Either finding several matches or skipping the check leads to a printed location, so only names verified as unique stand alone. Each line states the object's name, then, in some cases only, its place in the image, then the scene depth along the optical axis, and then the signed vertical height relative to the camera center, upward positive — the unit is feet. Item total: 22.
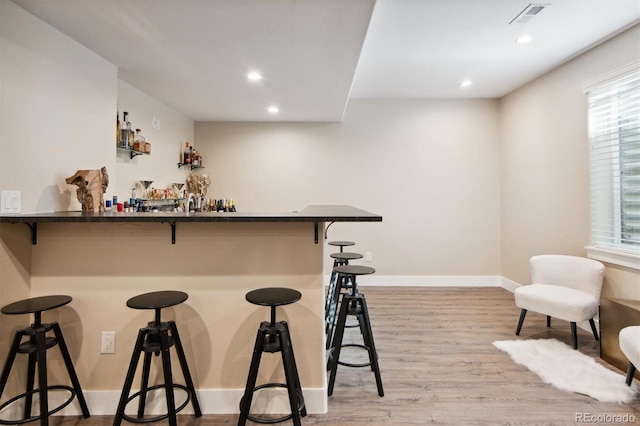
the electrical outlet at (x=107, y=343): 6.12 -2.50
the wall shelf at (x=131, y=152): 9.45 +1.94
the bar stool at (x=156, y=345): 5.12 -2.18
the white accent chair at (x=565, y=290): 8.46 -2.26
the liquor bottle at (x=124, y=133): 9.13 +2.35
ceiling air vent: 7.51 +4.90
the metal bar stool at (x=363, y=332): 6.61 -2.53
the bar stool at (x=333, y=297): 7.86 -2.27
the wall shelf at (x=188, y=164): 13.52 +2.16
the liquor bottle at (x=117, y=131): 9.02 +2.36
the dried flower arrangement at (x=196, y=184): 14.26 +1.34
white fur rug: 6.73 -3.73
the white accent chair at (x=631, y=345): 6.22 -2.66
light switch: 5.55 +0.23
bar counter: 5.41 -0.07
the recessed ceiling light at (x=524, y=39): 8.92 +4.99
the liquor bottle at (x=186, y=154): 13.77 +2.60
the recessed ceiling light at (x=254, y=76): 9.17 +4.08
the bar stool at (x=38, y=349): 5.08 -2.21
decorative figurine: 6.57 +0.54
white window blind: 8.60 +1.45
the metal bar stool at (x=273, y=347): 5.11 -2.20
